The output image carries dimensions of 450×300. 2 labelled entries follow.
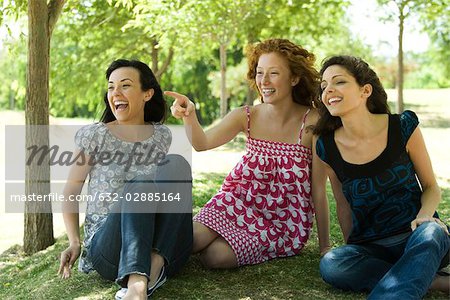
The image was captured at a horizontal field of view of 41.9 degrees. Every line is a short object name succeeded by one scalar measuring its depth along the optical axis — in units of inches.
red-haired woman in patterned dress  132.4
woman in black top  114.7
